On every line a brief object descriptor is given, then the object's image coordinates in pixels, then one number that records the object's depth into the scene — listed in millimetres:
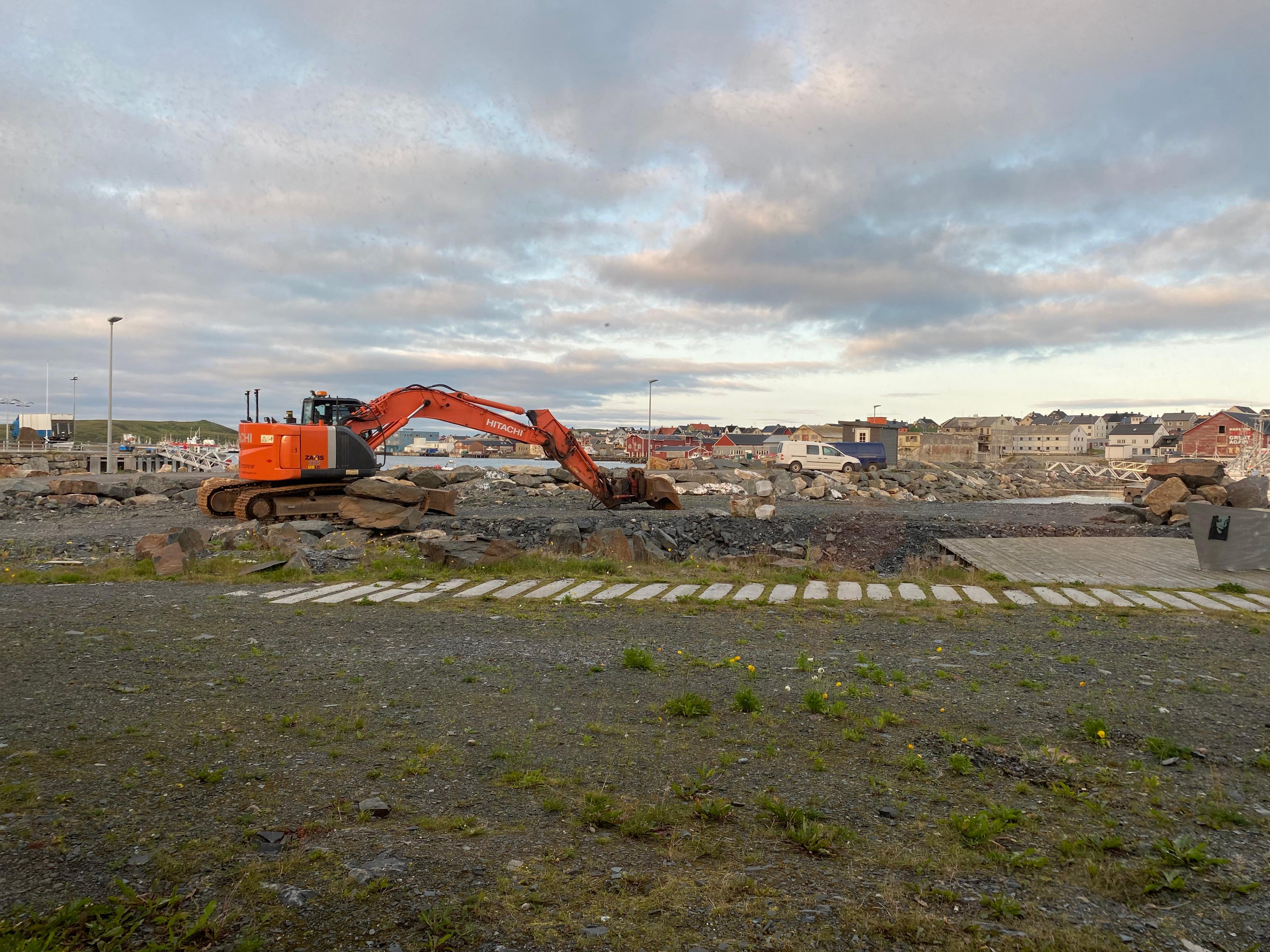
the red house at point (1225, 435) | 73000
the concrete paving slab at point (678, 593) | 9453
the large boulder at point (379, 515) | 17531
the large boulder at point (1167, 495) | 20750
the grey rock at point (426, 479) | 28734
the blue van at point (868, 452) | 47250
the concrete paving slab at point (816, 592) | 9500
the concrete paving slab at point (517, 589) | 9766
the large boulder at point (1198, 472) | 21062
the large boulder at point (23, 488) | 25938
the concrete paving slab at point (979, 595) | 9297
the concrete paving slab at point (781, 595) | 9242
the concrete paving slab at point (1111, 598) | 9203
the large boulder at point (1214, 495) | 19641
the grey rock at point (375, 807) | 3545
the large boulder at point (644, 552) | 13680
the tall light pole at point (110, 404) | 42375
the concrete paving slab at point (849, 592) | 9414
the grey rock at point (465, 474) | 34906
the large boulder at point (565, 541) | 14117
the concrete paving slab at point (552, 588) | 9750
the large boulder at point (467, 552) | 11953
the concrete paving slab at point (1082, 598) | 9234
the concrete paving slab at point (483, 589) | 9766
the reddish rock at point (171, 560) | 11398
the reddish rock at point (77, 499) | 24016
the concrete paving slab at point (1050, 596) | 9314
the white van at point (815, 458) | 43250
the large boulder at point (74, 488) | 25500
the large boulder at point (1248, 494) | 18484
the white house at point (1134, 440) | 115438
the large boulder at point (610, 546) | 13367
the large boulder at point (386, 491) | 18422
